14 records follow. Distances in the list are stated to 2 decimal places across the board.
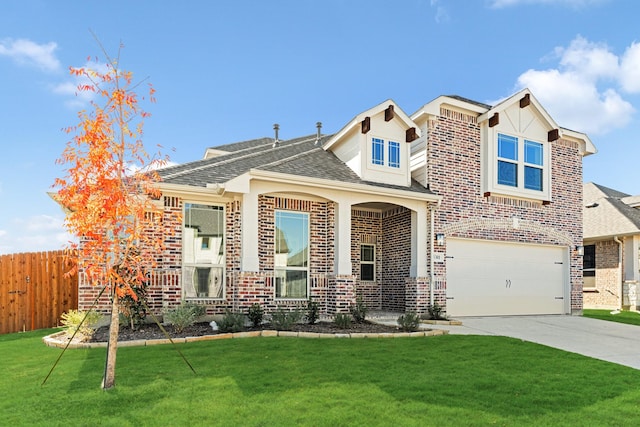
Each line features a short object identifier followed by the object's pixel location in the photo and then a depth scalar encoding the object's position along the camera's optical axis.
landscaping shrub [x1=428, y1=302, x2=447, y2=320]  12.41
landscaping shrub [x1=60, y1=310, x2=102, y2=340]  8.49
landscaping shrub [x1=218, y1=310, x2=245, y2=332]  9.10
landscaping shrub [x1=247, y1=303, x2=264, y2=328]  9.92
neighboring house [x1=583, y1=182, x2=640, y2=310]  19.22
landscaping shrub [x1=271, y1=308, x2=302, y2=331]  9.43
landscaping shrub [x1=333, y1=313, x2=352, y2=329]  9.98
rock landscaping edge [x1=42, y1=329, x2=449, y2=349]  8.02
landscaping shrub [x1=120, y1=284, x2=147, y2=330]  9.21
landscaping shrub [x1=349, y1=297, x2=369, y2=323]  10.88
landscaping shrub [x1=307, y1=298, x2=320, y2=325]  10.52
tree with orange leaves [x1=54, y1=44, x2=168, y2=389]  5.55
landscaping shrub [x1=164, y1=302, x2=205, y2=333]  9.09
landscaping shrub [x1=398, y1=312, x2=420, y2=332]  9.86
